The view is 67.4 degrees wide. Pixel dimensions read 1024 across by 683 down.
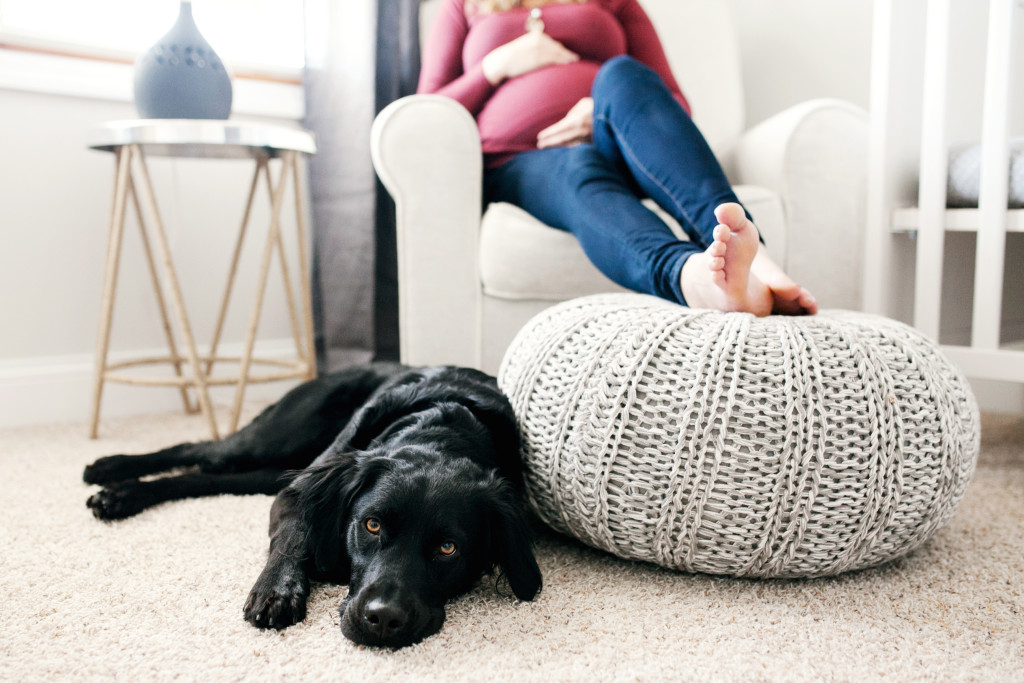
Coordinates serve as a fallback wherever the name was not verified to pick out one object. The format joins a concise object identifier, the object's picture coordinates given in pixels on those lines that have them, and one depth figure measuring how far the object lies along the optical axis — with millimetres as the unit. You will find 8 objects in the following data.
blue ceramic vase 1814
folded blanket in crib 1585
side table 1769
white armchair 1778
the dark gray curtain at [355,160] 2324
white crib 1580
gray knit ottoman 986
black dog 926
